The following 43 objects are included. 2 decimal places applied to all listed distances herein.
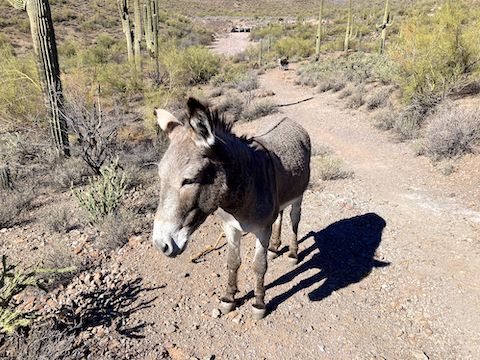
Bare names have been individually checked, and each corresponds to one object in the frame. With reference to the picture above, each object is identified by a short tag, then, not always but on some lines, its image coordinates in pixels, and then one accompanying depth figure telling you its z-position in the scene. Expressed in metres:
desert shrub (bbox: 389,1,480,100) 10.41
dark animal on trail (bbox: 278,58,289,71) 22.97
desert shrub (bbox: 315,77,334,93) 16.48
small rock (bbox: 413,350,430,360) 3.29
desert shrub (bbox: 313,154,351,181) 7.34
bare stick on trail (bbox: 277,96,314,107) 14.67
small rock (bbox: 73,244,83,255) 4.70
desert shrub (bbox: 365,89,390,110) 12.63
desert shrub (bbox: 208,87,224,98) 16.01
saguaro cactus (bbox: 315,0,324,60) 24.20
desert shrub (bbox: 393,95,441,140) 9.61
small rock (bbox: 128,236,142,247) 4.90
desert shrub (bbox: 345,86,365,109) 13.23
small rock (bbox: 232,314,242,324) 3.75
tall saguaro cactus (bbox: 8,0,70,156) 6.08
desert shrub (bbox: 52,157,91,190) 6.56
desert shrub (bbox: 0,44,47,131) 8.13
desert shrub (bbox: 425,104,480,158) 7.73
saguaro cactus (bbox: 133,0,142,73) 14.78
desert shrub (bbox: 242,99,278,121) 12.78
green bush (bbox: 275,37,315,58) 28.45
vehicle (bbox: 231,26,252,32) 51.38
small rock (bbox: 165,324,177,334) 3.55
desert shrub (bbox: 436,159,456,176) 7.21
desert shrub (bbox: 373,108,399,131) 10.58
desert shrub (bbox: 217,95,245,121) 13.25
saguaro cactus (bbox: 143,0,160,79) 15.99
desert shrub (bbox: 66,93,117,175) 6.41
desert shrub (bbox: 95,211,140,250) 4.81
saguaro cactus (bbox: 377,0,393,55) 20.48
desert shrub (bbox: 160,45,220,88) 17.13
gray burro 2.18
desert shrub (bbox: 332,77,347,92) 15.89
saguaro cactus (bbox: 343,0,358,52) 23.93
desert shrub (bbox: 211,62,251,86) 18.08
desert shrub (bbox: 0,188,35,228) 5.33
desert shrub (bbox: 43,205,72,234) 5.16
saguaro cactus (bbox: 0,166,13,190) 6.17
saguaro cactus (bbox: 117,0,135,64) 14.49
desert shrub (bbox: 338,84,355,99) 14.67
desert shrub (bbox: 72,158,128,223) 5.14
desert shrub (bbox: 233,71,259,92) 16.87
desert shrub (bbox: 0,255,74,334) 2.89
